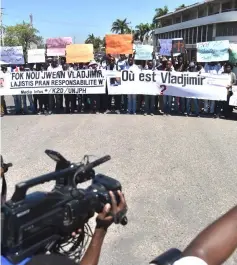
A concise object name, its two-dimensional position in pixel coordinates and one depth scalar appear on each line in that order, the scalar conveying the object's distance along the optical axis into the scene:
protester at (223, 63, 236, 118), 8.18
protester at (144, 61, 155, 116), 8.66
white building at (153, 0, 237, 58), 36.93
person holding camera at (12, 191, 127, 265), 1.15
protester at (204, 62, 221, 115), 8.54
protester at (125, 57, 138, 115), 8.62
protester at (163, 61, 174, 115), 8.67
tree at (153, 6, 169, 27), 69.15
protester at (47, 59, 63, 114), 8.93
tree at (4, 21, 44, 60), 48.29
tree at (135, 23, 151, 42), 78.63
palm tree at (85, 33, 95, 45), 90.89
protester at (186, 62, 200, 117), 8.49
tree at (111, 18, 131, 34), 80.88
